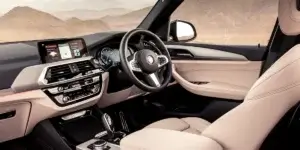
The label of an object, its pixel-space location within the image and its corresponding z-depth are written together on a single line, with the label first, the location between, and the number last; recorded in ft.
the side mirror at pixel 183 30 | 10.04
